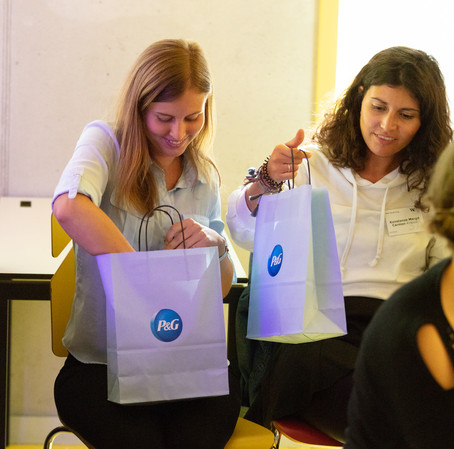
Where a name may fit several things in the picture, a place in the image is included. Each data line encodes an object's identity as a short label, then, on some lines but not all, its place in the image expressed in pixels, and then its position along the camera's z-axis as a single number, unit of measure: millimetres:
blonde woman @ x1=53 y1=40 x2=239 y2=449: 2740
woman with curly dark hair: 2936
